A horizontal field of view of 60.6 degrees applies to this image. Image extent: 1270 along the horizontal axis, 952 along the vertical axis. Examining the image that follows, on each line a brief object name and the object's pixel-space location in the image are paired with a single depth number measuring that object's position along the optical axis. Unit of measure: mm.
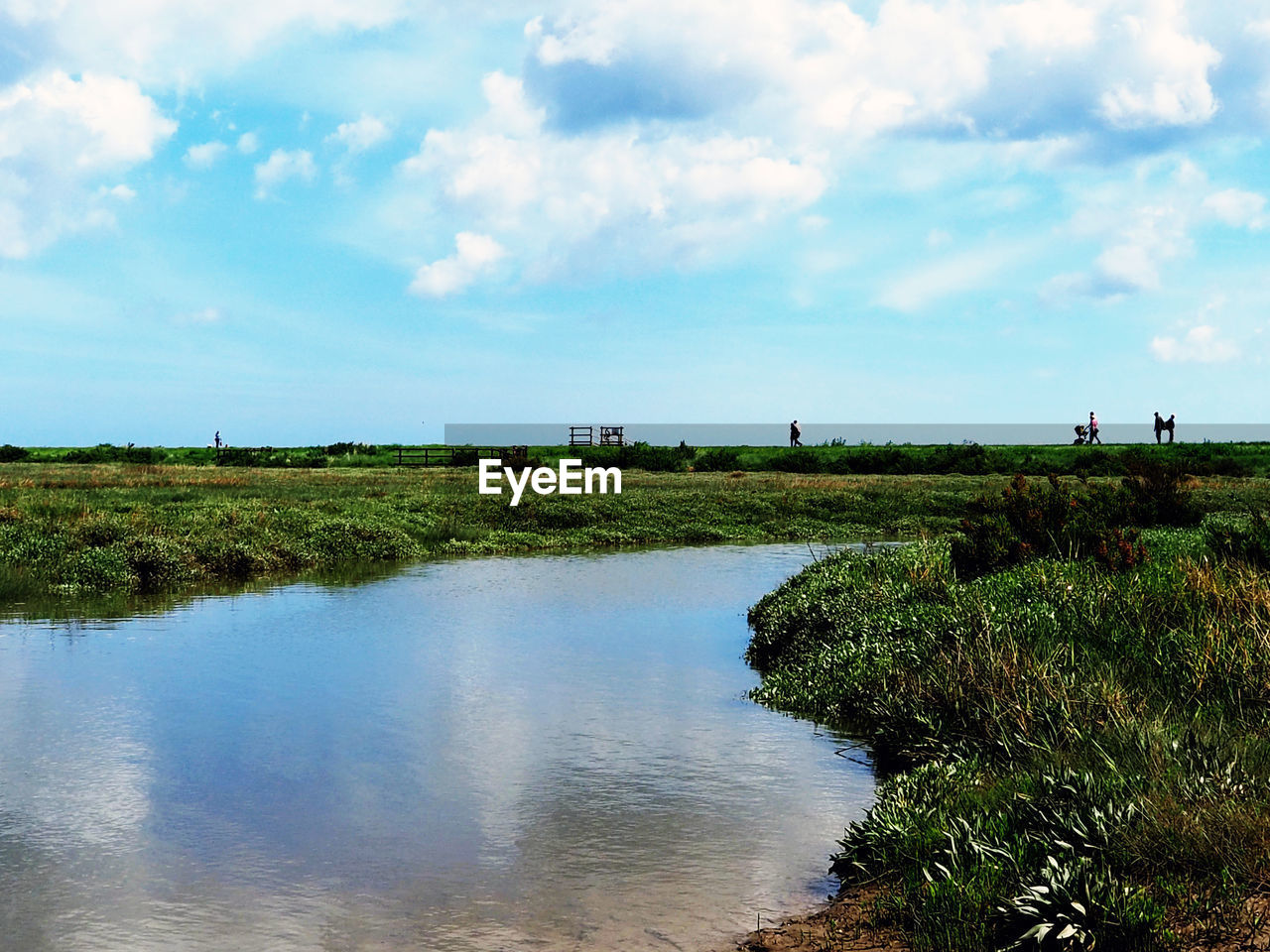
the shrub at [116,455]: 91625
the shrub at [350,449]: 102125
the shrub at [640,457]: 80250
